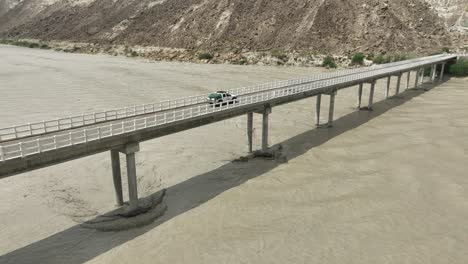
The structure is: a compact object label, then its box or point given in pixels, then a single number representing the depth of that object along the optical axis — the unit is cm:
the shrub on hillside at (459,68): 7681
